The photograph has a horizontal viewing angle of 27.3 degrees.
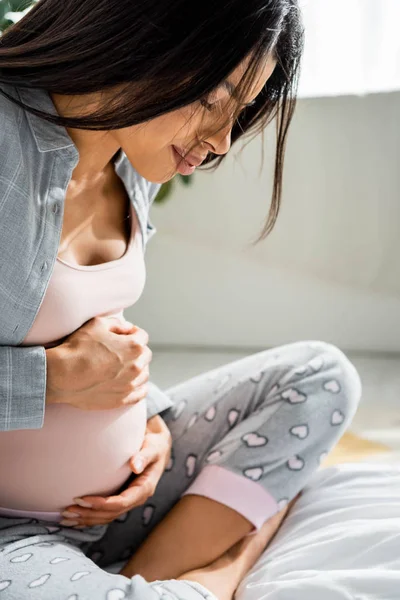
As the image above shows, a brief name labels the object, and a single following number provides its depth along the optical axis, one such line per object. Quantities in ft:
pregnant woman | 2.65
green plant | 5.69
